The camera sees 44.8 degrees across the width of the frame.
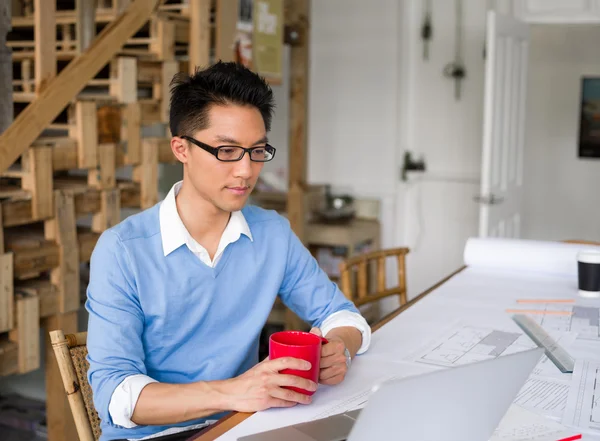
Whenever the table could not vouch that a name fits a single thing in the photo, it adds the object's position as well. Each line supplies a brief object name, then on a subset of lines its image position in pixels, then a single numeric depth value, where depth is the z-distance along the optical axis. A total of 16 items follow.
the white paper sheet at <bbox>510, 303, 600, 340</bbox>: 1.79
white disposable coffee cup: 2.12
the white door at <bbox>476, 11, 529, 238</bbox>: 4.04
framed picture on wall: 5.63
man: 1.33
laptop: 0.88
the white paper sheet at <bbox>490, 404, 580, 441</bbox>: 1.17
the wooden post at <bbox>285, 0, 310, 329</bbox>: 4.55
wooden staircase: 2.73
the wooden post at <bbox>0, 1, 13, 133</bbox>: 2.85
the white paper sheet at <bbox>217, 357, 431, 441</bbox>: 1.21
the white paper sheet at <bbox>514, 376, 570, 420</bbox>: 1.28
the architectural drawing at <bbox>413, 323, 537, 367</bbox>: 1.55
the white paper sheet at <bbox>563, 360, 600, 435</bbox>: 1.23
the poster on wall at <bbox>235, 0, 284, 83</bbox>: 3.85
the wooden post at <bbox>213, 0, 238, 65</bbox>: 3.65
